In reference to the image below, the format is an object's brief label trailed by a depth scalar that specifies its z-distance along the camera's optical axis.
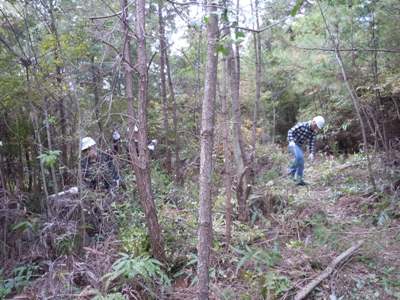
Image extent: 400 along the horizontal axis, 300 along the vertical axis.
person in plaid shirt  6.80
